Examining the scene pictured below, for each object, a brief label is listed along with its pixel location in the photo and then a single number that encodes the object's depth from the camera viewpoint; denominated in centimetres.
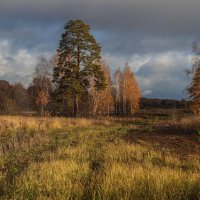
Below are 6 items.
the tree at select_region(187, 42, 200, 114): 3734
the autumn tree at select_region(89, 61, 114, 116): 5577
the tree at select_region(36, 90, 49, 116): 4241
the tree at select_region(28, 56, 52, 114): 5353
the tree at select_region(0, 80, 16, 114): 3123
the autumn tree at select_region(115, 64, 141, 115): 7294
